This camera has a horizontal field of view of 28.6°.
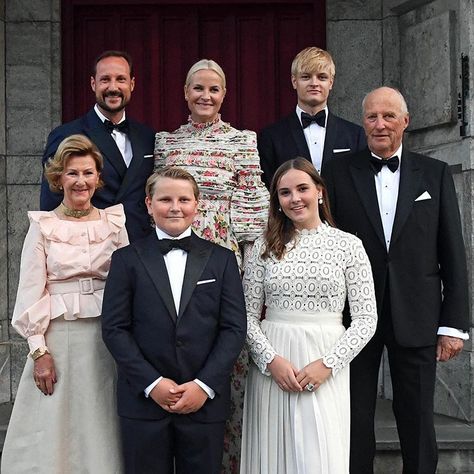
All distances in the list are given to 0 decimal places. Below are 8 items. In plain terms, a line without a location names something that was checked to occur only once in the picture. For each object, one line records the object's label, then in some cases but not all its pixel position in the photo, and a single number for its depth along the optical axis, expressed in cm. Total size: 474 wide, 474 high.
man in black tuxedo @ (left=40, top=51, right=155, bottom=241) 466
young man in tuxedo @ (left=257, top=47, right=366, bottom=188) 488
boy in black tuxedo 390
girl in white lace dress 399
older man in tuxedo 437
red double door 687
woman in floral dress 460
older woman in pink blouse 409
